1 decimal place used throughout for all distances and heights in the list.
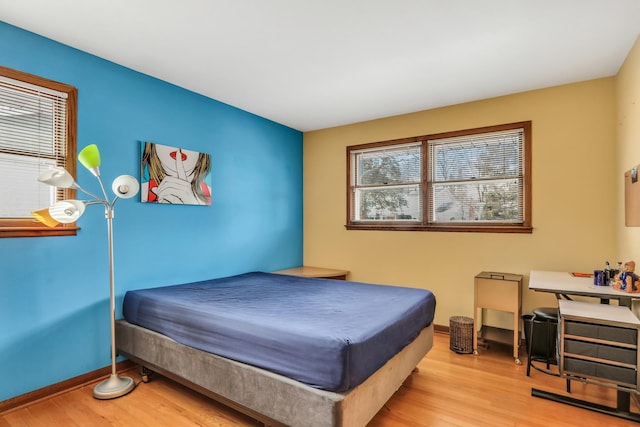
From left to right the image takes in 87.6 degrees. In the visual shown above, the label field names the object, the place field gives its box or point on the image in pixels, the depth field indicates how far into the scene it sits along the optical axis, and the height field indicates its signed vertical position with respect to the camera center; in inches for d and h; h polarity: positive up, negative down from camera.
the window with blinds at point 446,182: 139.5 +14.6
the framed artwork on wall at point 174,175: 121.3 +14.4
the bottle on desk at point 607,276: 98.2 -18.4
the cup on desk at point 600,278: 98.2 -19.1
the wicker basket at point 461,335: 128.9 -47.6
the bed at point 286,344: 67.7 -32.0
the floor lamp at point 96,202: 85.0 +0.5
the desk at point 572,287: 87.7 -21.2
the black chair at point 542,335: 109.8 -41.4
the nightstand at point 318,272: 166.6 -31.2
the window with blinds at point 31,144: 91.2 +19.8
